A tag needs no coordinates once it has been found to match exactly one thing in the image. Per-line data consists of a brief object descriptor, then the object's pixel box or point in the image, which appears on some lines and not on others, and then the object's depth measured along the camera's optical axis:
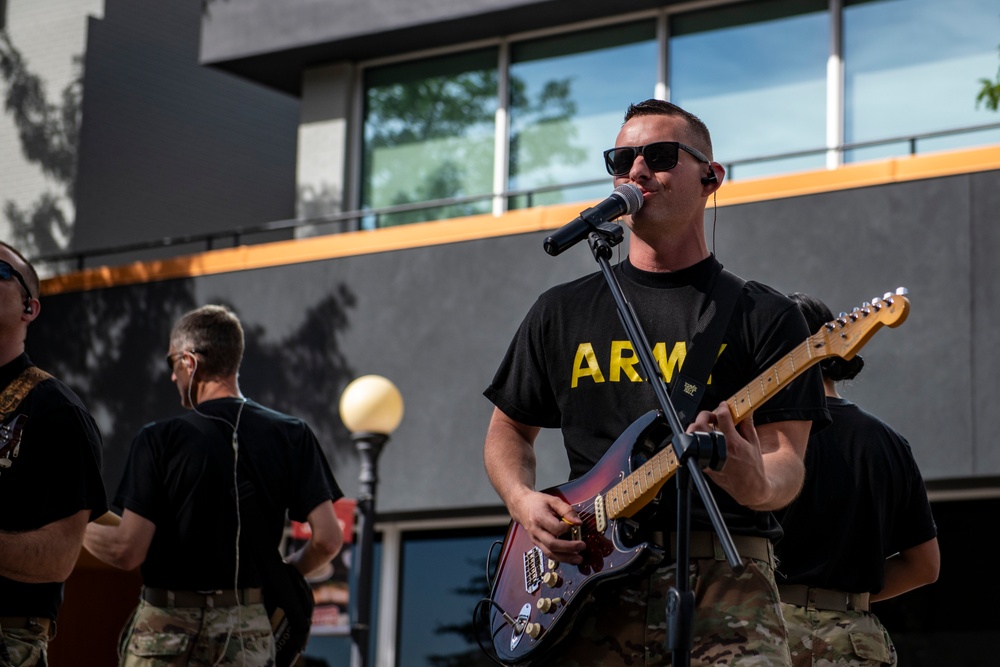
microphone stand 3.23
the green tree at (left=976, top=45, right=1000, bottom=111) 9.29
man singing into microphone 3.61
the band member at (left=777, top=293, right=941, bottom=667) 4.93
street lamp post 10.17
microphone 3.74
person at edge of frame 4.25
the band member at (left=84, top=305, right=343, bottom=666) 5.57
